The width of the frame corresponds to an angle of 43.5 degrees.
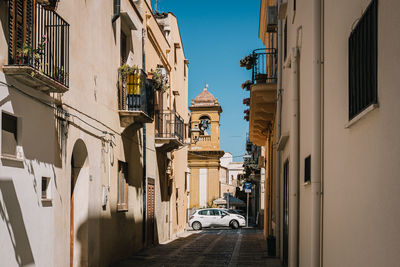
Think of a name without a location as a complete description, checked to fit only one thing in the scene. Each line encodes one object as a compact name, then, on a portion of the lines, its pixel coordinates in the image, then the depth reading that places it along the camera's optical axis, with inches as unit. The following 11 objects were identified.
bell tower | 1721.2
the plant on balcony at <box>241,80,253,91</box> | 737.6
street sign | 1307.3
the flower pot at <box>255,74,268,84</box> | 622.8
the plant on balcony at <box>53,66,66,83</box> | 346.5
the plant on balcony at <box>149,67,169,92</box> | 650.8
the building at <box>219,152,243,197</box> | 2741.1
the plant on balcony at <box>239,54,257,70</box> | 634.2
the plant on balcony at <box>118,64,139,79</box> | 562.3
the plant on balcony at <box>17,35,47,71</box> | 288.5
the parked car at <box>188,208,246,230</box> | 1339.8
